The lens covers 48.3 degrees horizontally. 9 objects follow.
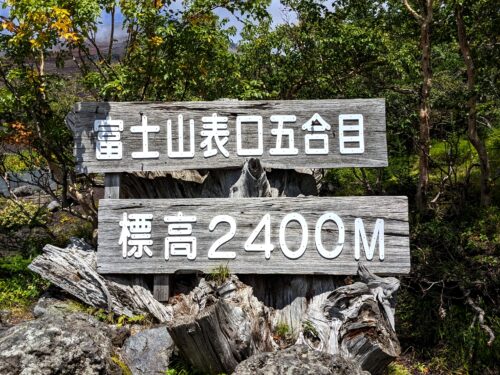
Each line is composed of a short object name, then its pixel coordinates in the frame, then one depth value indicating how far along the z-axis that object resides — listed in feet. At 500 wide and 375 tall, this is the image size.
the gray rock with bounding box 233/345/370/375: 12.33
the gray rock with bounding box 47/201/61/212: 44.40
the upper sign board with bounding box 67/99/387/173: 19.24
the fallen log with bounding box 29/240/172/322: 19.61
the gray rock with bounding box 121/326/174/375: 17.19
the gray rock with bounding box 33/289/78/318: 19.84
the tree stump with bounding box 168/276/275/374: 15.83
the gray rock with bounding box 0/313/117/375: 13.73
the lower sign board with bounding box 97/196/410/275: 18.57
